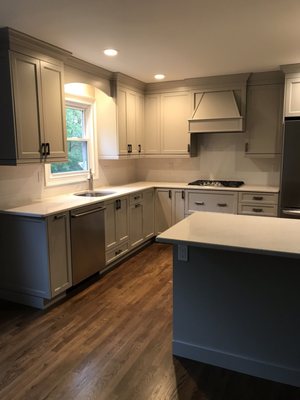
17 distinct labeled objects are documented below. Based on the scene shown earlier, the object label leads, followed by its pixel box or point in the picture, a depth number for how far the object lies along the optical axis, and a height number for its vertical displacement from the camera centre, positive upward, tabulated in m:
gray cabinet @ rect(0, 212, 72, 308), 2.93 -0.95
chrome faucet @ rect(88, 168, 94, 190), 4.29 -0.36
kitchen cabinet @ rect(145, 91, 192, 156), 4.94 +0.44
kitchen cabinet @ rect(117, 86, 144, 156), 4.56 +0.45
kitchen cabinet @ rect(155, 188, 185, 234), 4.80 -0.81
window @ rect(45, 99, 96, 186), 4.01 +0.09
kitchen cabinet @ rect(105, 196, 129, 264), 3.84 -0.90
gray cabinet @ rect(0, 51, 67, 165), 2.81 +0.39
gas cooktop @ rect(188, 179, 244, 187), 4.73 -0.45
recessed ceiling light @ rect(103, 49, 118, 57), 3.35 +1.02
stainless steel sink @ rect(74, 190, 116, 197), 4.18 -0.52
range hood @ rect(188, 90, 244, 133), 4.52 +0.53
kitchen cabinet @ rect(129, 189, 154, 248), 4.39 -0.89
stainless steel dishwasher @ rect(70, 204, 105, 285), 3.24 -0.91
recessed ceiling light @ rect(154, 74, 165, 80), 4.53 +1.04
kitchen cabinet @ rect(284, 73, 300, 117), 4.03 +0.68
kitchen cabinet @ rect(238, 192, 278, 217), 4.25 -0.66
